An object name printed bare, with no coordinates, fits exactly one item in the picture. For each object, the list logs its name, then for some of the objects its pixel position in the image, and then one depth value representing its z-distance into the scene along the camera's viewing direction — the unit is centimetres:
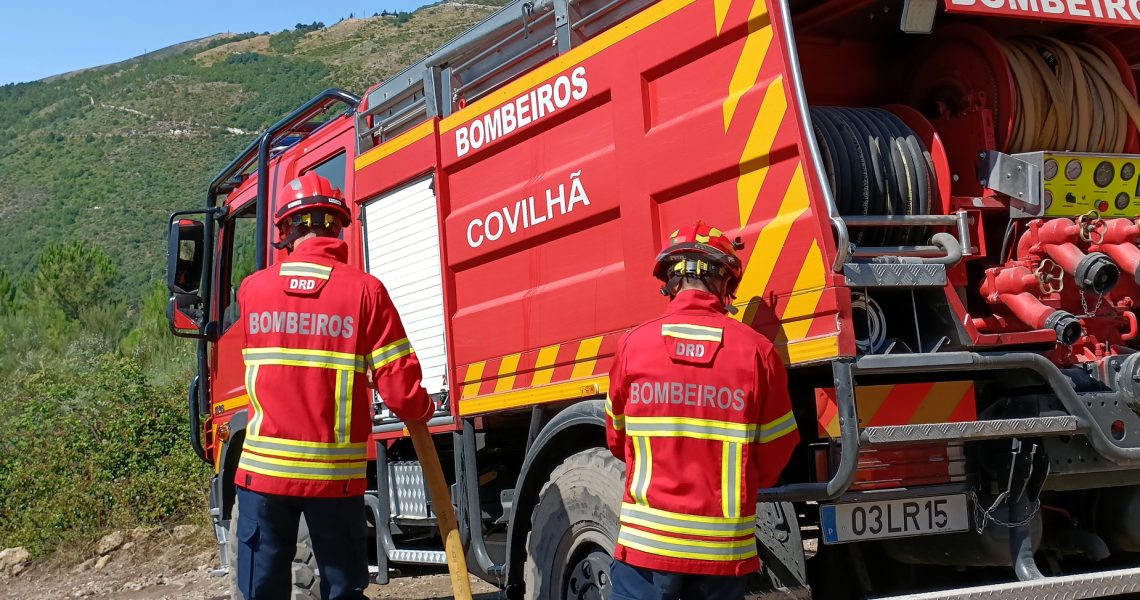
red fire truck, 388
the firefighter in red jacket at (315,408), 402
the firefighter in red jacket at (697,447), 327
